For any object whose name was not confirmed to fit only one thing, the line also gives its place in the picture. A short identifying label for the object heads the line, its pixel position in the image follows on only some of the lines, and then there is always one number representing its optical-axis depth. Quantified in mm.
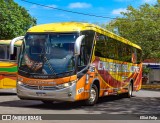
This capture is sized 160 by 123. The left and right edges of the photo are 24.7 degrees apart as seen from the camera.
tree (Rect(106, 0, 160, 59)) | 36719
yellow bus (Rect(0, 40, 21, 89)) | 18500
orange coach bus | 12961
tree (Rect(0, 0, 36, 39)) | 33219
